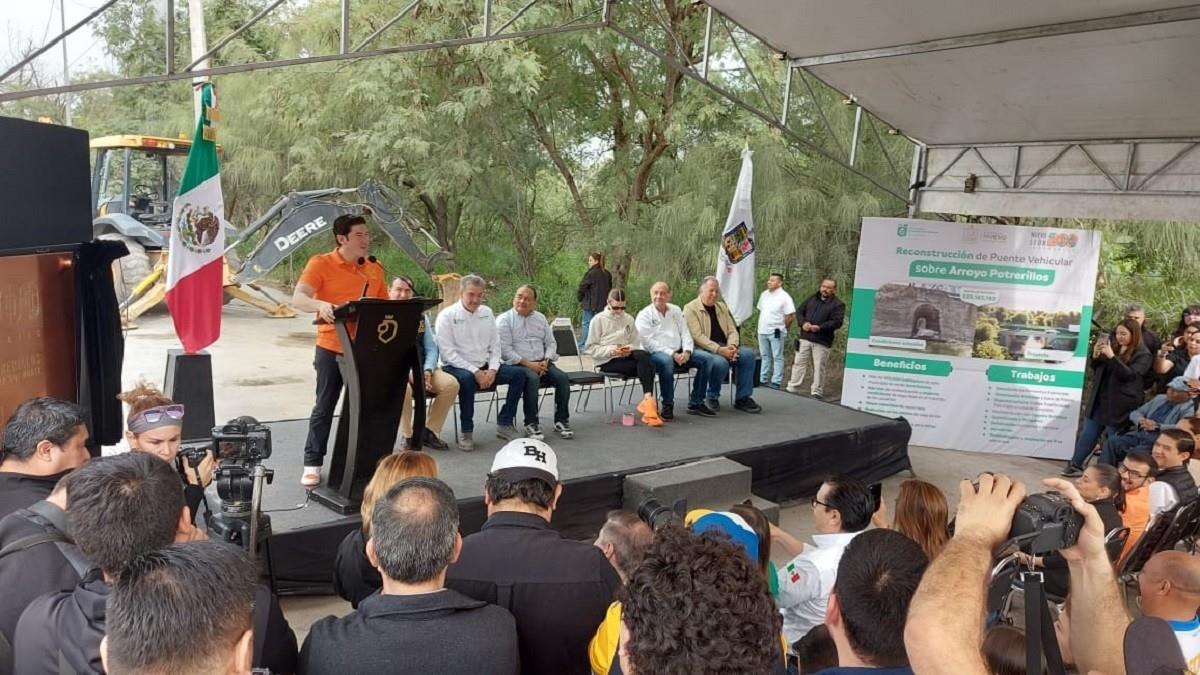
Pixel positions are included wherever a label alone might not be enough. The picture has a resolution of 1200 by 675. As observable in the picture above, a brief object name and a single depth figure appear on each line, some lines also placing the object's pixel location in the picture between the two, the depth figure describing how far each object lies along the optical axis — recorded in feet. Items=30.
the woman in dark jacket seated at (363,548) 8.12
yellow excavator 33.19
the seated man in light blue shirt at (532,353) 19.63
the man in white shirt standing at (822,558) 8.41
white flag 26.81
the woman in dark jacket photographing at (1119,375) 21.89
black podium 13.42
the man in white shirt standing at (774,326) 28.55
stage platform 13.43
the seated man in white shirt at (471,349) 18.48
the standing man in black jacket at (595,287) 33.27
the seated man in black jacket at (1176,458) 14.30
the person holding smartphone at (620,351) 21.62
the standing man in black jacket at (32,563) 5.86
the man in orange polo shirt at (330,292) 14.55
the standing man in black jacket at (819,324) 27.76
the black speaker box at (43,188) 9.78
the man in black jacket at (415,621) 5.57
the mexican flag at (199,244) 16.38
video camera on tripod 7.72
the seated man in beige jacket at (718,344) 23.18
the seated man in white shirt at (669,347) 21.91
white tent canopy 15.98
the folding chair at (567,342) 23.47
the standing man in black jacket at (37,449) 7.75
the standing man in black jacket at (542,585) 6.89
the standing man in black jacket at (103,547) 5.04
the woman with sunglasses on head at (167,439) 9.35
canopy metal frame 12.17
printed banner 24.47
